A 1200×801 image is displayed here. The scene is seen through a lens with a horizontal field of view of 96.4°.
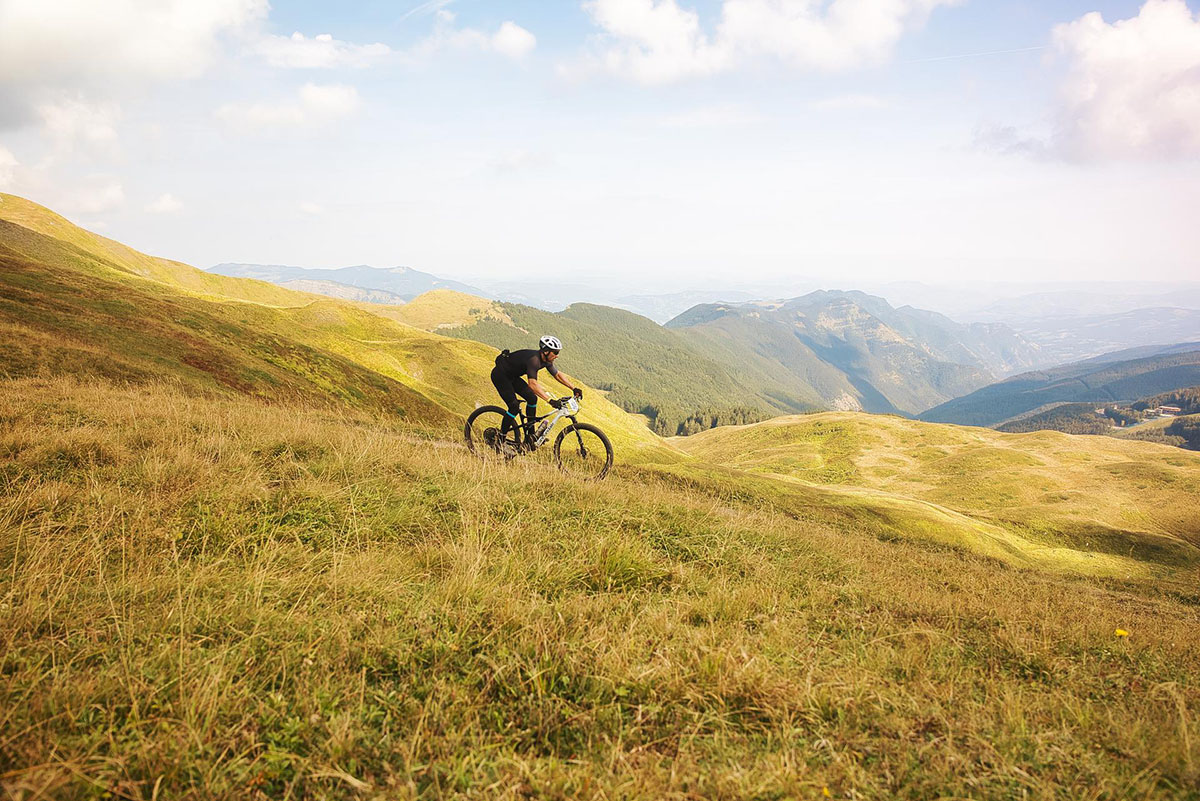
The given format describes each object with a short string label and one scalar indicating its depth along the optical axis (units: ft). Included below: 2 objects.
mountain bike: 43.93
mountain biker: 41.39
